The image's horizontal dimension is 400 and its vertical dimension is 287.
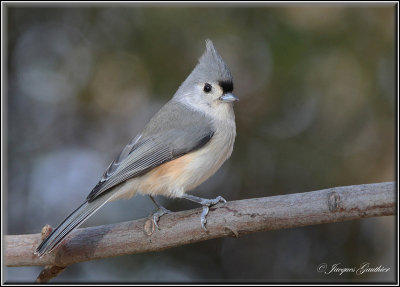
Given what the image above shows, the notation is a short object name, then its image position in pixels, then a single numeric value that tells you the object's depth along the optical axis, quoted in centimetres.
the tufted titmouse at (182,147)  593
